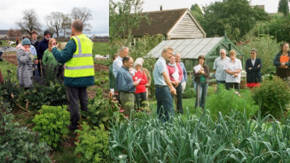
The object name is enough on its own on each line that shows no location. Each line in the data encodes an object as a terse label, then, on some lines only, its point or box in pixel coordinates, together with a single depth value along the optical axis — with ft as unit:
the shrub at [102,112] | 13.73
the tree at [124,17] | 64.95
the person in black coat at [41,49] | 20.97
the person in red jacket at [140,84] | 23.26
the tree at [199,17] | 165.55
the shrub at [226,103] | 20.59
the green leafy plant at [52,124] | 12.69
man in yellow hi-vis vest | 13.01
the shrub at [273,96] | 24.32
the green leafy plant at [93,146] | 11.08
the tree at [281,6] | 291.97
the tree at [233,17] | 147.23
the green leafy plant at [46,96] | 18.16
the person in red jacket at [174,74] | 24.31
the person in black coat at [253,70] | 31.55
